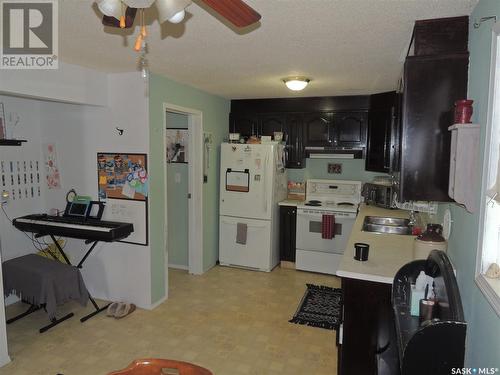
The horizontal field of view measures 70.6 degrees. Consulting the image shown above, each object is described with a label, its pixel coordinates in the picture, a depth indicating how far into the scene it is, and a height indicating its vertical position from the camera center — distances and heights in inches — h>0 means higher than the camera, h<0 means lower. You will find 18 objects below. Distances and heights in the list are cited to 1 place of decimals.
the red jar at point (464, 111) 62.2 +9.5
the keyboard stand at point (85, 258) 133.4 -42.1
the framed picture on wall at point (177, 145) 176.6 +7.4
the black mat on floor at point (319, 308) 130.9 -58.5
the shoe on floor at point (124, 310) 133.2 -58.1
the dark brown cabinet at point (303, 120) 179.8 +22.1
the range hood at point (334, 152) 181.0 +5.5
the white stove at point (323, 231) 173.2 -34.1
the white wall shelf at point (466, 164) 61.9 +0.2
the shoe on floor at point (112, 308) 134.4 -57.5
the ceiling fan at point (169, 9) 43.3 +19.4
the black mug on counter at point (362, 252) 94.3 -23.8
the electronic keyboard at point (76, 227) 128.4 -26.0
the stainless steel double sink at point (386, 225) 135.3 -24.4
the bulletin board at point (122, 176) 135.9 -6.6
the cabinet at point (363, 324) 86.4 -40.1
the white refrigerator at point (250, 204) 177.0 -22.0
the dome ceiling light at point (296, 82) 134.0 +30.4
